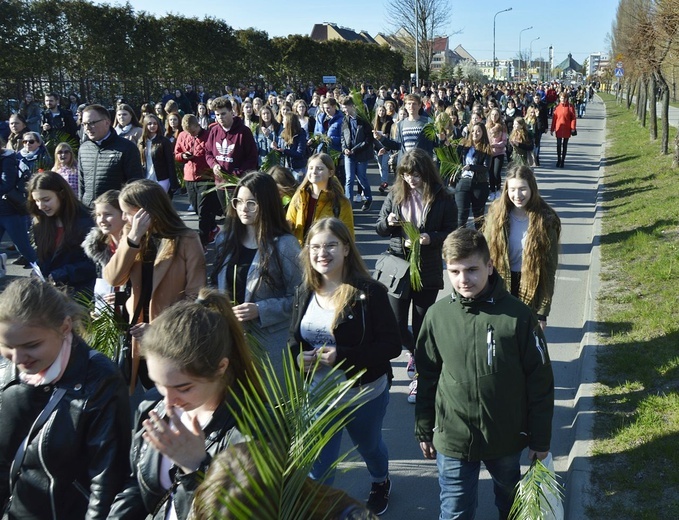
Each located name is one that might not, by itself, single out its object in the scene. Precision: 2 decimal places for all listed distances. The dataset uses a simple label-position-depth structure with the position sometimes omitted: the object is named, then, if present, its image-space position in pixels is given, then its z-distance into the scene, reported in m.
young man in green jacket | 3.41
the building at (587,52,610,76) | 132.21
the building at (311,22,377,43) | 97.44
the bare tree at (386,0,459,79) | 47.00
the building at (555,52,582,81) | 142.12
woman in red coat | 18.39
